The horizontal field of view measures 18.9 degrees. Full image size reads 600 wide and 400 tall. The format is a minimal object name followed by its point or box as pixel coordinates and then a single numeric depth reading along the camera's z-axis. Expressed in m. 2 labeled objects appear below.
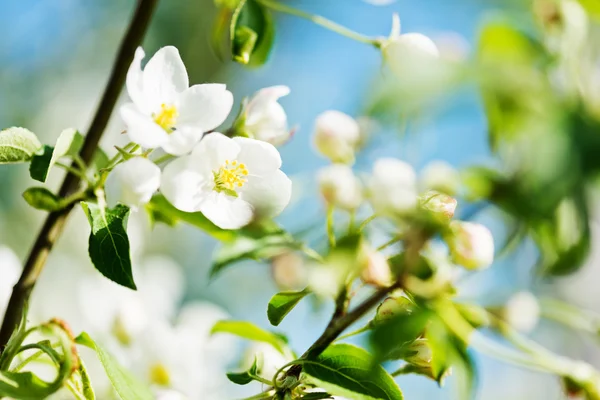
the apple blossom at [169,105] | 0.49
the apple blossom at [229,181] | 0.50
